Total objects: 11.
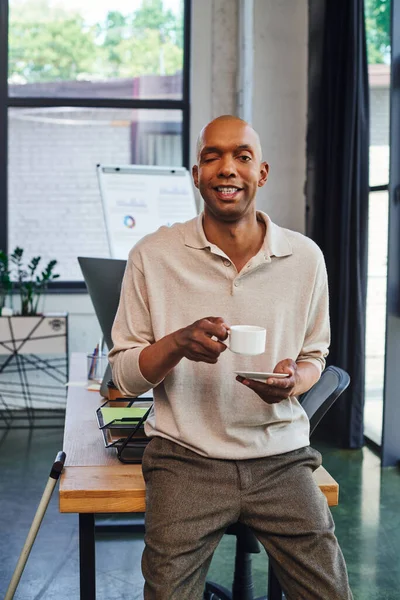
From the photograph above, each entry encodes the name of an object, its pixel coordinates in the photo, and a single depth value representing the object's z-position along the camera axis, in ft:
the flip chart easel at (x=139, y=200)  13.60
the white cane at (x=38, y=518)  5.31
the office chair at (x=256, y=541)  5.70
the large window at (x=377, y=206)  14.20
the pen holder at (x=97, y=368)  8.51
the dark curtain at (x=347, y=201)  13.65
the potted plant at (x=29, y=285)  15.19
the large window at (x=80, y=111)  17.04
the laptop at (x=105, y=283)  7.43
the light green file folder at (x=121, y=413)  5.92
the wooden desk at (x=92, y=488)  4.92
